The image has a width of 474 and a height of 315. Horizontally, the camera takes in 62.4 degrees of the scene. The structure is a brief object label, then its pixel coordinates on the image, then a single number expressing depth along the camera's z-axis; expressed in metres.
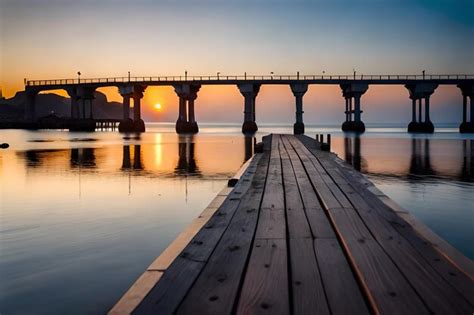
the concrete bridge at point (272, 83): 79.75
